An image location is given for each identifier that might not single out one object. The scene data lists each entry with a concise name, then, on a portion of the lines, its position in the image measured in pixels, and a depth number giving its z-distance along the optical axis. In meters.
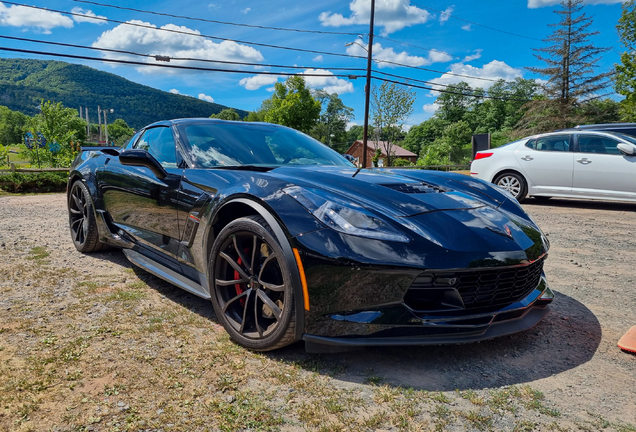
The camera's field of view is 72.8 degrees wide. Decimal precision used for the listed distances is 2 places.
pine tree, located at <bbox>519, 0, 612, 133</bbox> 35.88
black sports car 1.93
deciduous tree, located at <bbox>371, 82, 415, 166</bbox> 34.19
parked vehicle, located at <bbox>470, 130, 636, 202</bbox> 7.43
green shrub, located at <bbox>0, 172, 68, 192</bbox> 14.30
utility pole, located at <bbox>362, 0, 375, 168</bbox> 23.04
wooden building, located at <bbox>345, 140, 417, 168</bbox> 75.56
